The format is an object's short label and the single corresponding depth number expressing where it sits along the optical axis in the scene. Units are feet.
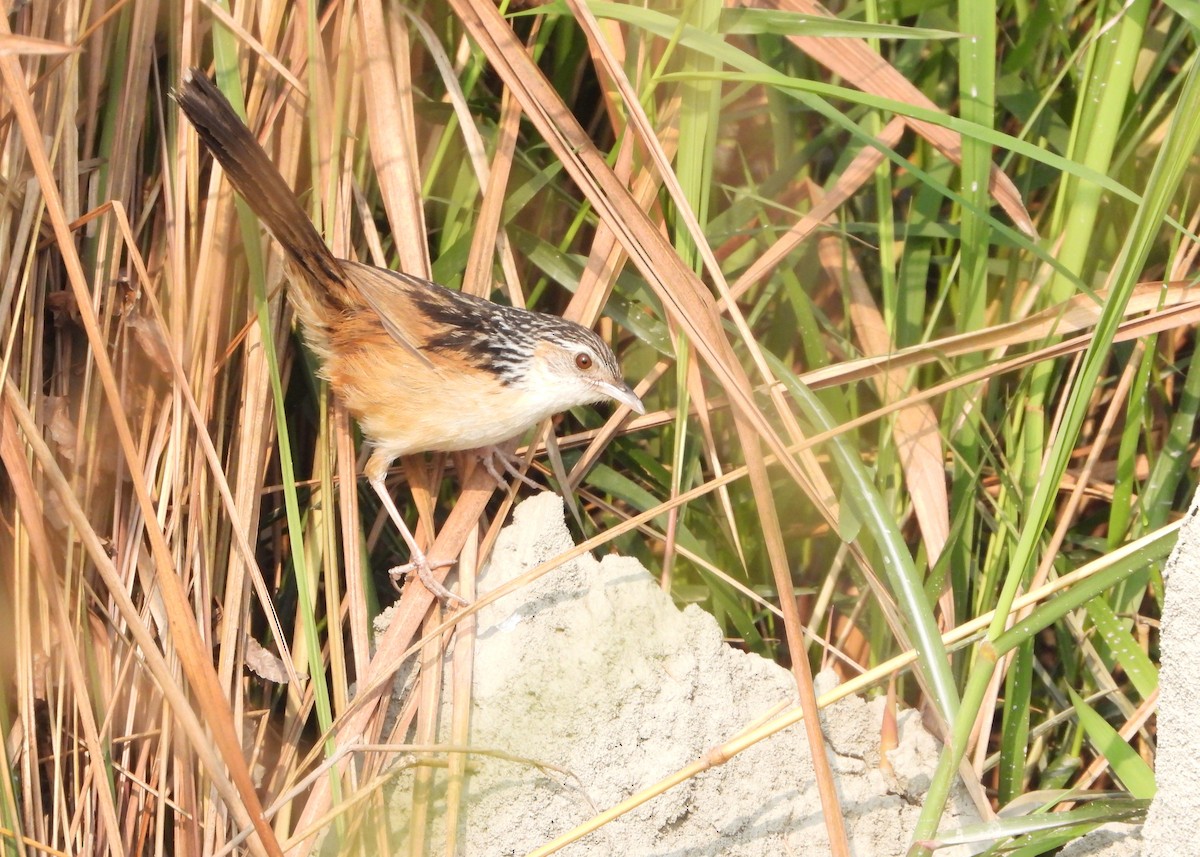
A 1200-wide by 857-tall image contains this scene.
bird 22.34
